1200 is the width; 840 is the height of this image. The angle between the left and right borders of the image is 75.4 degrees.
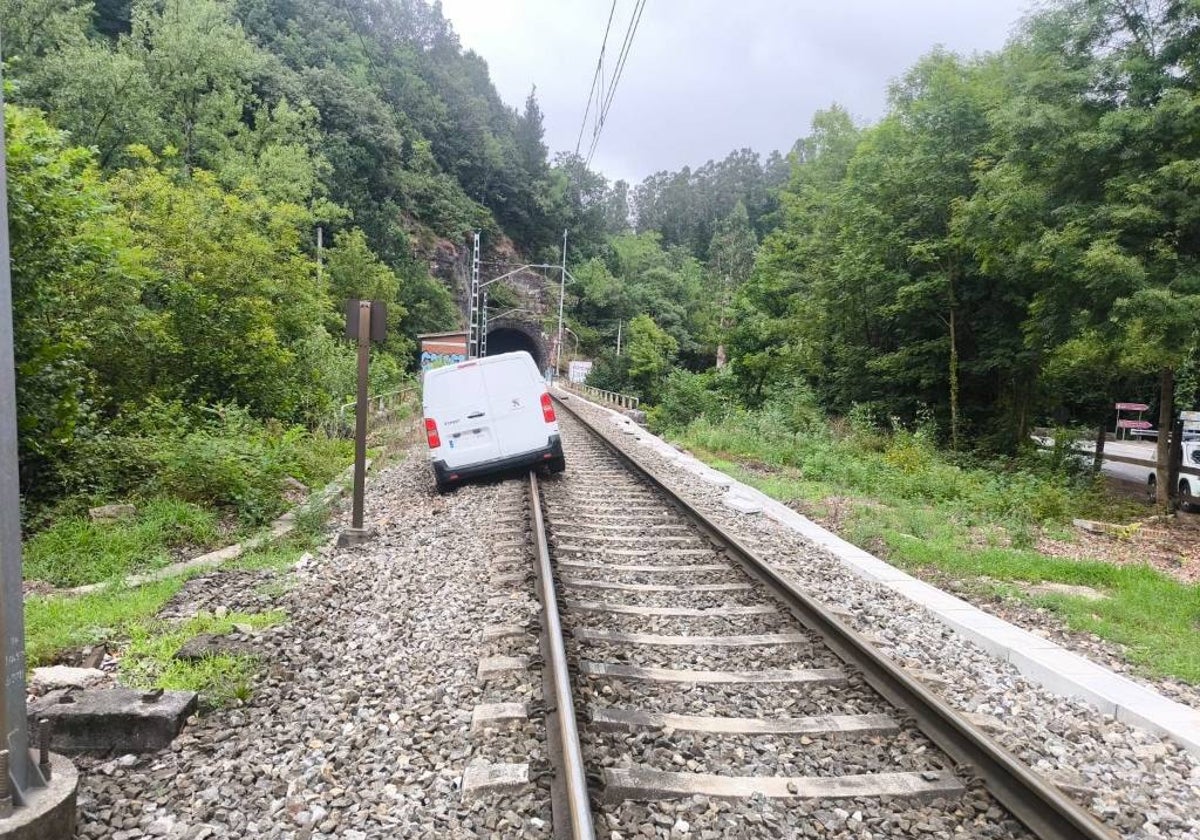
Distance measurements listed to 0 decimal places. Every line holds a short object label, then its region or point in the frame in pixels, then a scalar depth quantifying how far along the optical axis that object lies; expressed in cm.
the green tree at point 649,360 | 6131
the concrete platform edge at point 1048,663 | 454
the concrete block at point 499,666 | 466
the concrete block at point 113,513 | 853
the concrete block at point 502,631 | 526
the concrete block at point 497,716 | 400
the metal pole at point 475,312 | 4547
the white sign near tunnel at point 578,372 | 6550
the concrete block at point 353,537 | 852
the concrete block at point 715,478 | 1316
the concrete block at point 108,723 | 379
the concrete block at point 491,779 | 339
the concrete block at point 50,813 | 288
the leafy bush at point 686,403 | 3378
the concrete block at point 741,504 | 1079
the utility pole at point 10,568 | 296
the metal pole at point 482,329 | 5642
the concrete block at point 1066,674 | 483
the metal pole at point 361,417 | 868
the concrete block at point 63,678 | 447
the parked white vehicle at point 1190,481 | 1739
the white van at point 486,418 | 1188
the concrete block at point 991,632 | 568
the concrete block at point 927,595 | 678
